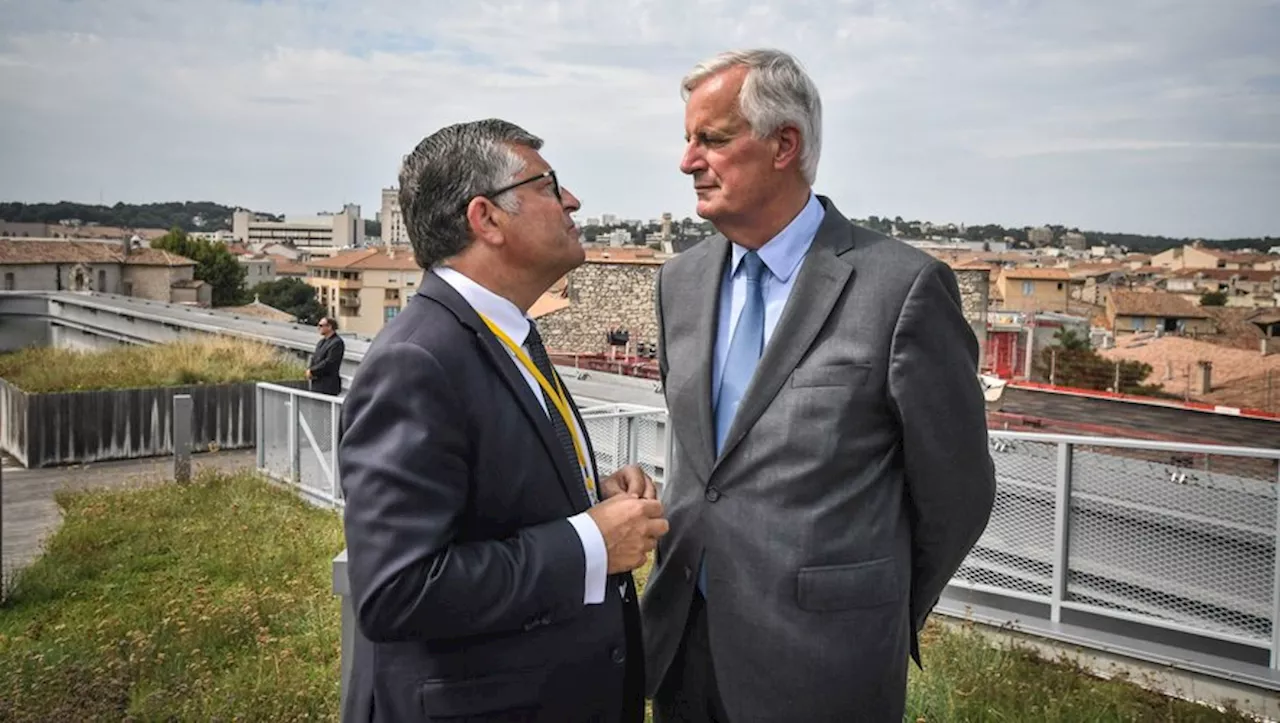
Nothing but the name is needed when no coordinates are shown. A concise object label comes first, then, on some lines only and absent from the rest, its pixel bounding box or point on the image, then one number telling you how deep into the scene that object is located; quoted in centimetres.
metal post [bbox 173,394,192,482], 928
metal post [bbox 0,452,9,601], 579
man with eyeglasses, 137
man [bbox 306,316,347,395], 1066
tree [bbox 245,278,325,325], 7300
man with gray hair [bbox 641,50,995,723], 165
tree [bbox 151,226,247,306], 6206
